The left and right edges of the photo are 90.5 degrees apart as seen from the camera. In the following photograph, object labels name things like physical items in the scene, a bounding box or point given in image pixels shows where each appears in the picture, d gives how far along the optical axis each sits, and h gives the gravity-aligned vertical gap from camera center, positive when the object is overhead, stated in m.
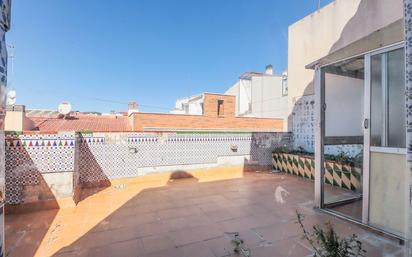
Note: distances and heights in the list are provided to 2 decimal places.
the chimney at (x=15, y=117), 6.92 +0.36
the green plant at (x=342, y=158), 4.30 -0.57
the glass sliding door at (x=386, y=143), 2.32 -0.12
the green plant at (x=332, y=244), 1.39 -0.78
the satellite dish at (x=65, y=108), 9.59 +0.99
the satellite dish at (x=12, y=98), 6.97 +1.02
